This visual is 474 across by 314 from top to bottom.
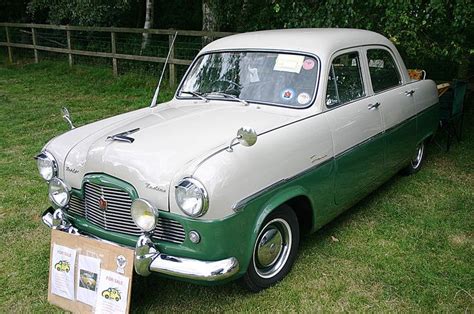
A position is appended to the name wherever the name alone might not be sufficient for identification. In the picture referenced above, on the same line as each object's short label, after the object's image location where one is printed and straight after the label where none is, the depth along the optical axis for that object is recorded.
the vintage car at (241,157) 2.73
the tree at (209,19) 9.72
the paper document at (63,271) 2.94
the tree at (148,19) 11.66
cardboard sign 2.74
